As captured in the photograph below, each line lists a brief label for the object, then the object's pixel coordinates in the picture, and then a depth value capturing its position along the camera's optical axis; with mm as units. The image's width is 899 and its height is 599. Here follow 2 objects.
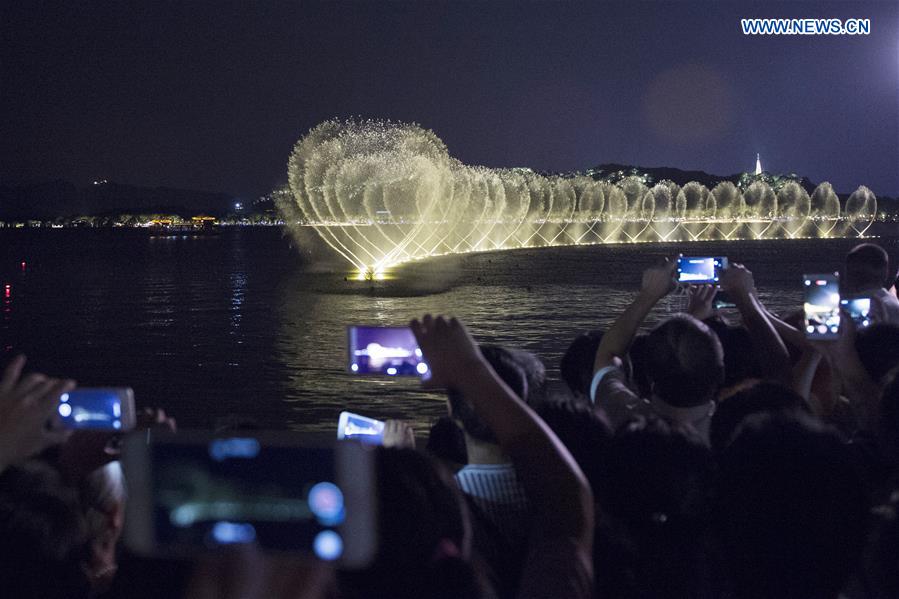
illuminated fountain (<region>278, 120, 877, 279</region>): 90812
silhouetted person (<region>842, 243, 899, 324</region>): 5125
